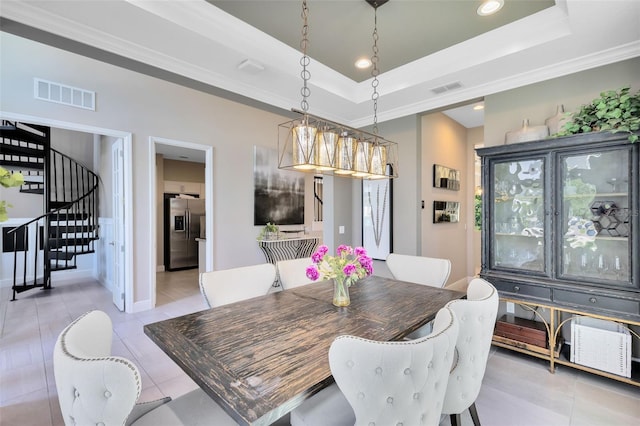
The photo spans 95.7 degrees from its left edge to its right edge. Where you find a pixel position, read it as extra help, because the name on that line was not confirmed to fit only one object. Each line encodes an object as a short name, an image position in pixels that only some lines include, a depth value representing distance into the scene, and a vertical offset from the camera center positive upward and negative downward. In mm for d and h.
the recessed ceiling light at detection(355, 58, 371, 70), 3029 +1592
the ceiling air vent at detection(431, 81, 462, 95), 3053 +1353
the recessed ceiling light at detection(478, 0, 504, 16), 2188 +1588
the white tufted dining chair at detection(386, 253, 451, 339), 2504 -534
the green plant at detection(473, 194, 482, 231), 5363 +59
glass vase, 1873 -530
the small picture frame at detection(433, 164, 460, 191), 4330 +547
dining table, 974 -602
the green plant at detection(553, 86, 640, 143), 2068 +733
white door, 3859 -129
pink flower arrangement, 1824 -345
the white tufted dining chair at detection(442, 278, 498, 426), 1339 -665
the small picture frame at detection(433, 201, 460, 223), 4312 +19
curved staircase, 4699 +222
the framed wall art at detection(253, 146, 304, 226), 4949 +373
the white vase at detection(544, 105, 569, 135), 2512 +815
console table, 4855 -626
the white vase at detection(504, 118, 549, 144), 2641 +735
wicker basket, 2148 -1030
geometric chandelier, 1829 +427
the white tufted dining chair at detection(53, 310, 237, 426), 864 -524
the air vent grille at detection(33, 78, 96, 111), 3191 +1358
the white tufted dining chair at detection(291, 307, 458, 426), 903 -522
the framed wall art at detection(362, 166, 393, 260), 4059 -67
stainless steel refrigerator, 6750 -440
